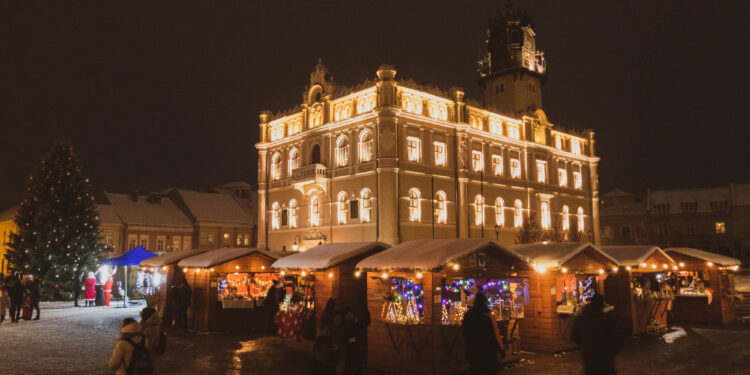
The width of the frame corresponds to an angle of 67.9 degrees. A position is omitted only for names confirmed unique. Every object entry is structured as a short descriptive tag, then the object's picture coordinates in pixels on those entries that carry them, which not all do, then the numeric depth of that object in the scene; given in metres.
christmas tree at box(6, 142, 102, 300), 33.91
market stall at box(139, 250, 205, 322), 23.66
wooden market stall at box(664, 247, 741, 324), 23.20
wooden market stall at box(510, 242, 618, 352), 16.39
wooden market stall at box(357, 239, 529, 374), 13.67
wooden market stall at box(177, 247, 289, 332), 21.22
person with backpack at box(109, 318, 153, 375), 8.20
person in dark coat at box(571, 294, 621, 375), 8.10
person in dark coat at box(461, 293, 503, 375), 9.06
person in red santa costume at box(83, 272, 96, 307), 32.28
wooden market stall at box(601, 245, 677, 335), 19.84
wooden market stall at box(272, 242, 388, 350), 16.14
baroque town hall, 35.84
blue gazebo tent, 31.33
